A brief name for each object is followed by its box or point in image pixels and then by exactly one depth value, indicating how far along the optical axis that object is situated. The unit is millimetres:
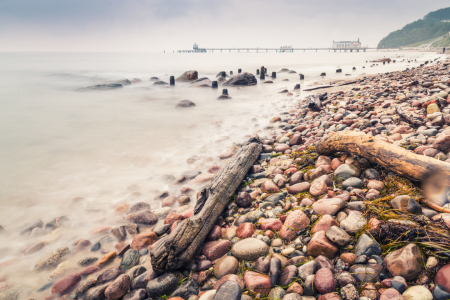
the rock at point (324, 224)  2040
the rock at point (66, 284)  2164
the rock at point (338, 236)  1823
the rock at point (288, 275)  1741
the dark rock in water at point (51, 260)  2474
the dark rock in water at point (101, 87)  15861
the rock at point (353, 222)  1923
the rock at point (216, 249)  2205
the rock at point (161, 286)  1896
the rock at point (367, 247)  1694
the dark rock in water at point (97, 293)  2002
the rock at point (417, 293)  1306
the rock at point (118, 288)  1963
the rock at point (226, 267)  1988
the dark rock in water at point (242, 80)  15906
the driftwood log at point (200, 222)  2047
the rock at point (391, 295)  1345
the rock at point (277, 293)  1662
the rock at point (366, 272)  1545
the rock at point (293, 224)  2193
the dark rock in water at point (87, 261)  2480
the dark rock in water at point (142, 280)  2043
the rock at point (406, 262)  1454
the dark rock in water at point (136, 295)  1901
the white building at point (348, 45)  161125
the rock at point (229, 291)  1595
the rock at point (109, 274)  2188
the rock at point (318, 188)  2650
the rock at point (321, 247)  1813
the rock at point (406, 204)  1883
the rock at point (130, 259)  2385
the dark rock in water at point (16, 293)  2139
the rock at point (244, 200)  2916
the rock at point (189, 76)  19562
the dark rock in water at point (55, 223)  3131
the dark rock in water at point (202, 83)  16656
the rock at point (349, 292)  1447
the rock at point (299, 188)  2855
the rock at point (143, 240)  2602
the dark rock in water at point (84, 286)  2112
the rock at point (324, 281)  1560
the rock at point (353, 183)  2527
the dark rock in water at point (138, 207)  3336
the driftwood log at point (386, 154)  2088
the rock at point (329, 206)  2221
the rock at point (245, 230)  2379
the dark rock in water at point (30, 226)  3079
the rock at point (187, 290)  1868
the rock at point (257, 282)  1742
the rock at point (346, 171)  2723
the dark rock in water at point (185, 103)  10588
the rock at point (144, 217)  3068
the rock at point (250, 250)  2053
